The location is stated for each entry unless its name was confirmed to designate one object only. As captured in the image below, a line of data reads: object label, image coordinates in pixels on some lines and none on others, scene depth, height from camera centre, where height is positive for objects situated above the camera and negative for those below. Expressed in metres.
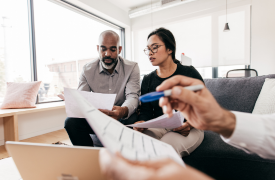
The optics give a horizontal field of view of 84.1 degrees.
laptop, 0.36 -0.18
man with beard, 1.38 +0.11
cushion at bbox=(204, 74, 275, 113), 1.17 -0.07
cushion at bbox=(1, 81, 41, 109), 1.93 -0.11
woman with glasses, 1.21 +0.14
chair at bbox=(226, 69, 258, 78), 3.30 +0.22
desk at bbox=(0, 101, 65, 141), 1.74 -0.40
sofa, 0.73 -0.39
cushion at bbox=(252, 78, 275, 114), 1.01 -0.11
